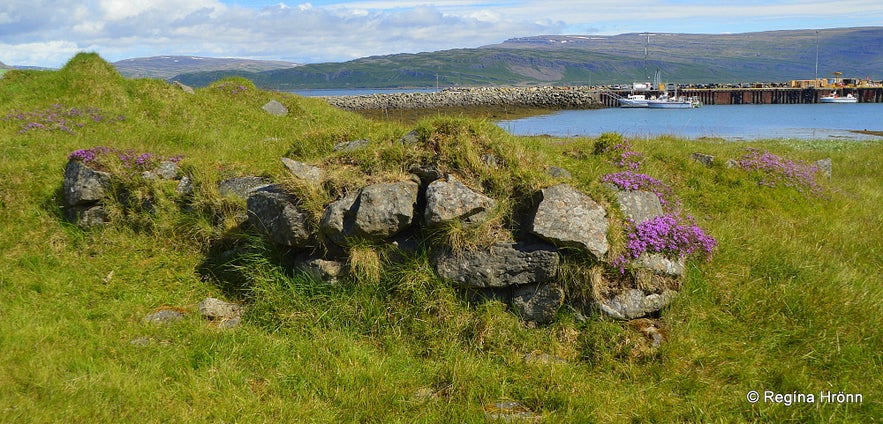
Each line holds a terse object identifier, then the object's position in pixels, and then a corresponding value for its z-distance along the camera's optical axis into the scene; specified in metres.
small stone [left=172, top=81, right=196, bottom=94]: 23.53
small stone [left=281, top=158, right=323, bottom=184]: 8.08
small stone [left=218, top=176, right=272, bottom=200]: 9.44
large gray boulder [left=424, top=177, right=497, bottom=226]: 7.10
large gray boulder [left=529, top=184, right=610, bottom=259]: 6.78
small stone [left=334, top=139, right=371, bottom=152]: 8.90
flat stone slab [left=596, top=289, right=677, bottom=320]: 6.75
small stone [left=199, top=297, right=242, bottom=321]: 7.59
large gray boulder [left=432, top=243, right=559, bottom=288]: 6.87
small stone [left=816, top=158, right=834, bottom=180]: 15.23
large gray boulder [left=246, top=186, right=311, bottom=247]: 7.67
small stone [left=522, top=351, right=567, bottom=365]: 6.39
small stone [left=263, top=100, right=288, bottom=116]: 22.82
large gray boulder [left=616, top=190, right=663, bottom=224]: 7.65
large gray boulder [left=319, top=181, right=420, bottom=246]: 7.16
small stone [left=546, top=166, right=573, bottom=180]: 8.06
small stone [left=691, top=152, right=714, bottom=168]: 12.84
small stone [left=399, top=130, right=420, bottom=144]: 8.47
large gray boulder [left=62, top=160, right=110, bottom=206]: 10.23
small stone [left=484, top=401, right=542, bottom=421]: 5.55
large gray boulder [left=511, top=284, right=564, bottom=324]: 6.86
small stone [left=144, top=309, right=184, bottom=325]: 7.43
